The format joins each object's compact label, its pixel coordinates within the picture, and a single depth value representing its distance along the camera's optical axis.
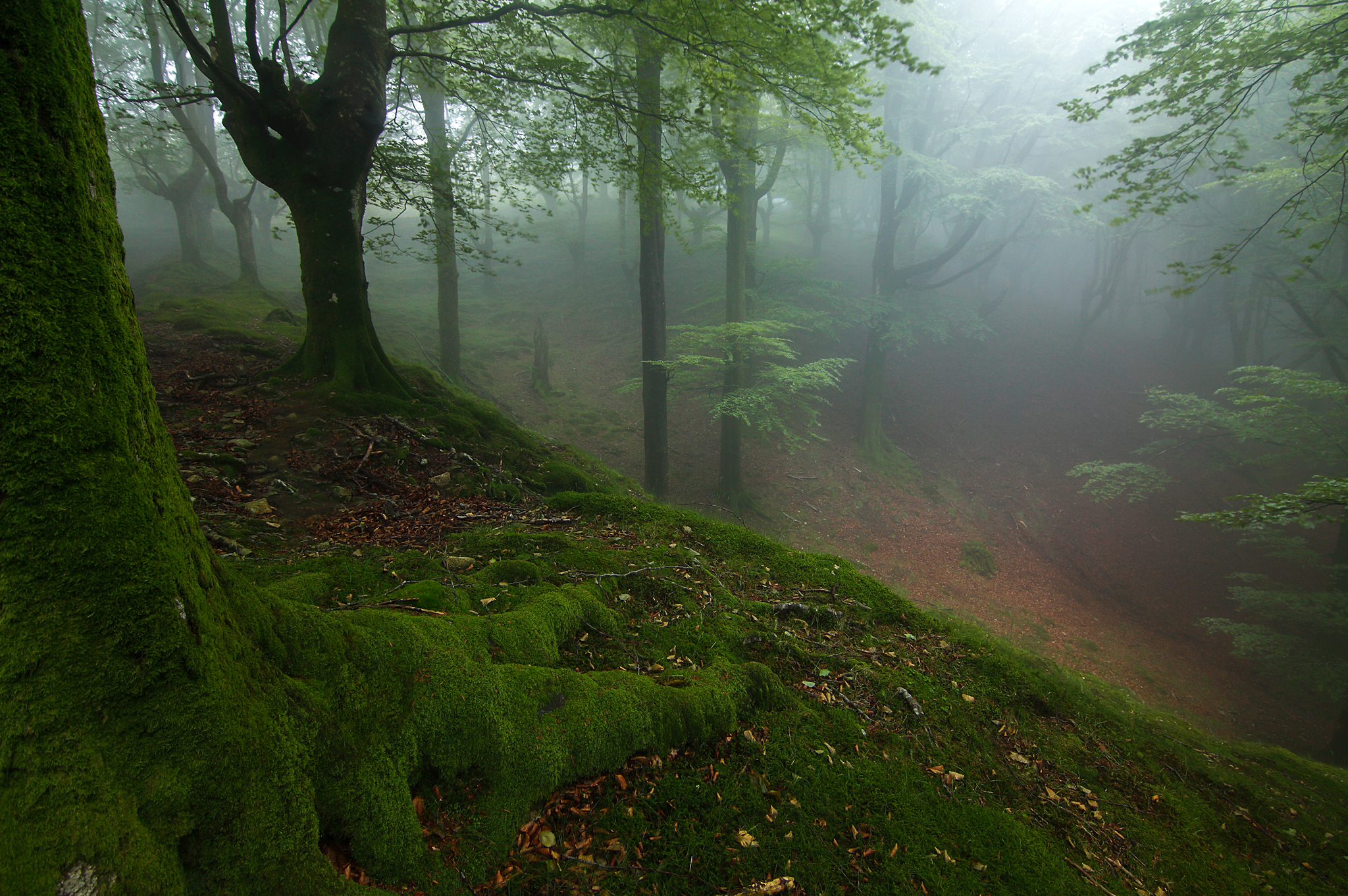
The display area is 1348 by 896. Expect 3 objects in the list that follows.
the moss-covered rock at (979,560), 13.22
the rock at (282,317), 10.51
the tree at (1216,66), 6.08
